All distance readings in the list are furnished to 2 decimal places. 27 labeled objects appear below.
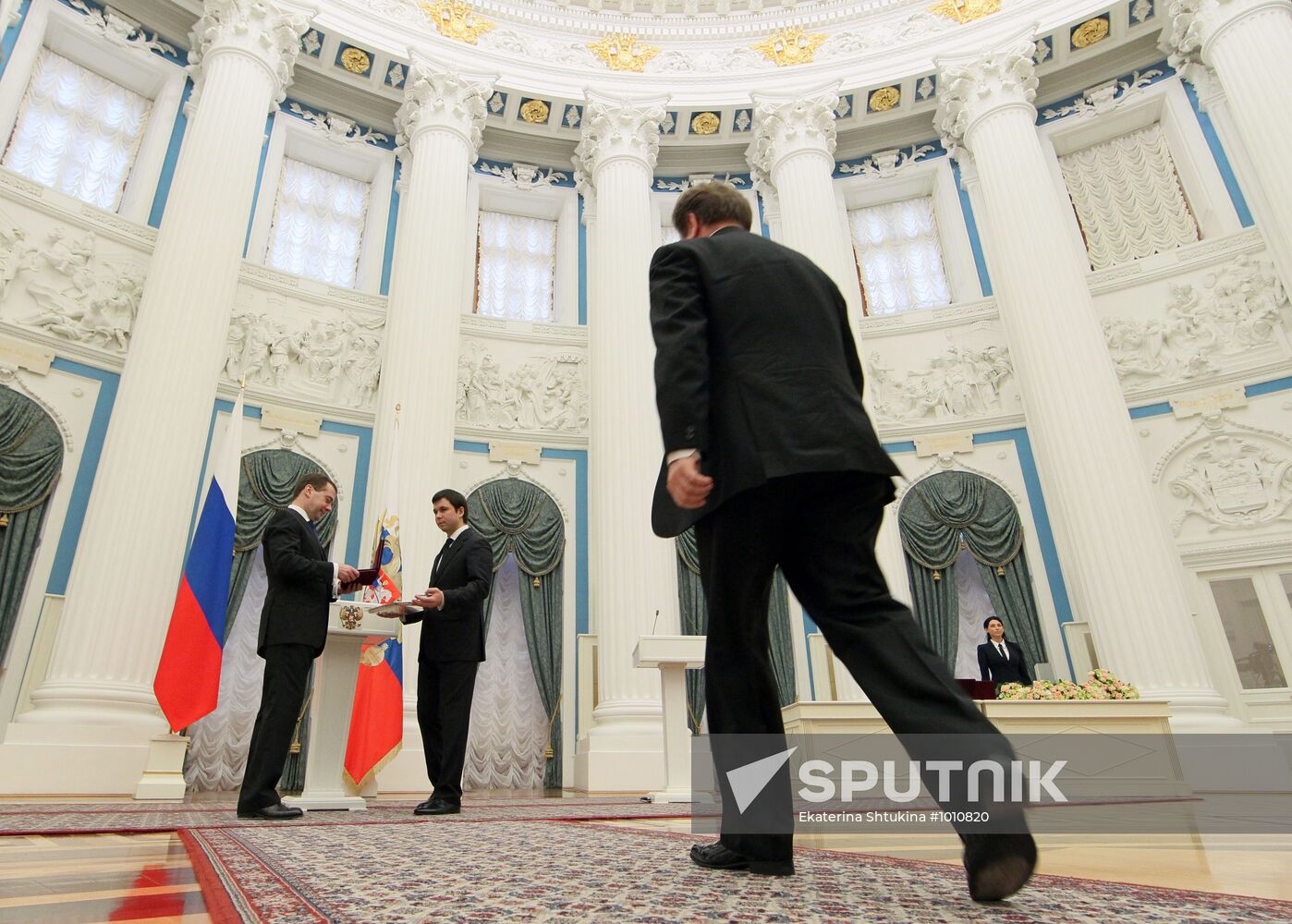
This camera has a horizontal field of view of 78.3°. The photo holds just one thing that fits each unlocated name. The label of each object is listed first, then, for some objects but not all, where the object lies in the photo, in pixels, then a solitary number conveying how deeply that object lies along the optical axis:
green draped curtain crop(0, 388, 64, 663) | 6.63
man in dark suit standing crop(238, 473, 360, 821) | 3.33
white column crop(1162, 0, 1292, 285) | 8.25
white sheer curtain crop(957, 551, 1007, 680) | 9.09
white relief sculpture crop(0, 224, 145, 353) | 7.46
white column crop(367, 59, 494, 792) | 7.53
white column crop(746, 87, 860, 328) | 9.91
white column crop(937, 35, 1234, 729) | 7.43
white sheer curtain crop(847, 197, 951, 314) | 10.93
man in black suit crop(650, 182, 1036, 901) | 1.42
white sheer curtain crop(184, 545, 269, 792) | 7.26
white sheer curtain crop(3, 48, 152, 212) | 8.25
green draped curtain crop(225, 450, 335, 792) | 7.69
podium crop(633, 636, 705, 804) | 4.91
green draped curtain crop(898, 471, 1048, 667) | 8.81
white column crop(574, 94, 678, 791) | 7.38
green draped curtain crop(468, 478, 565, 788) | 8.87
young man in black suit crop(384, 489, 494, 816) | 3.81
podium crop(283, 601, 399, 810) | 3.82
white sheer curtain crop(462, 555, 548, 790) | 8.45
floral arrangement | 5.25
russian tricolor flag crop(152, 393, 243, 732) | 4.30
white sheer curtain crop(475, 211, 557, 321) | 10.84
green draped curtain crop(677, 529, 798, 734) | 8.68
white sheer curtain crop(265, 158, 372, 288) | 9.84
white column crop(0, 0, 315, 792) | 5.71
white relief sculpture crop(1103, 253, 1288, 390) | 8.76
